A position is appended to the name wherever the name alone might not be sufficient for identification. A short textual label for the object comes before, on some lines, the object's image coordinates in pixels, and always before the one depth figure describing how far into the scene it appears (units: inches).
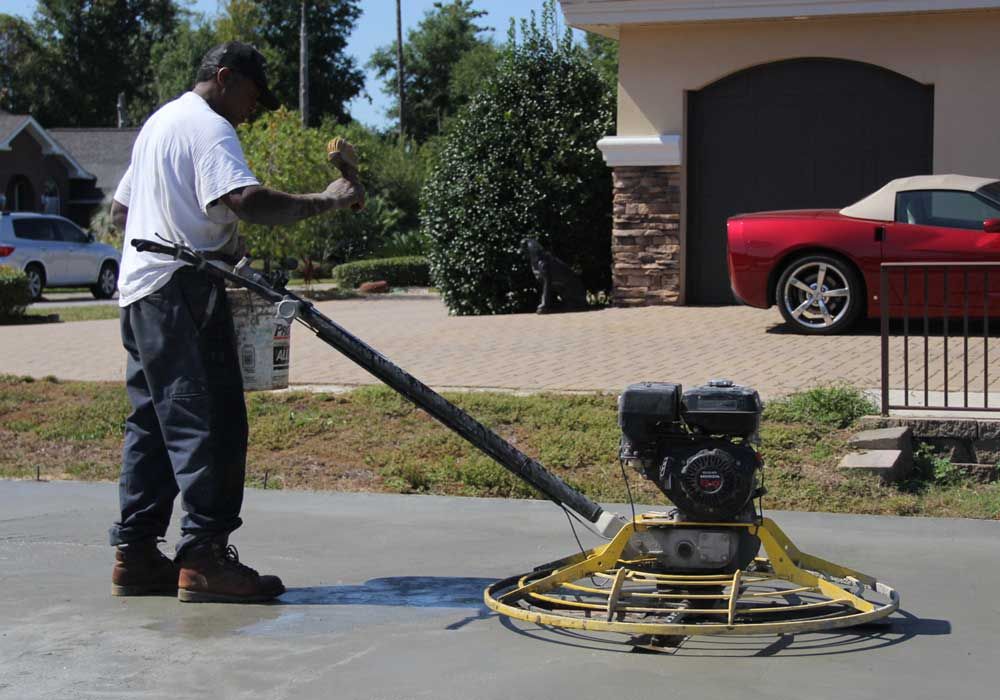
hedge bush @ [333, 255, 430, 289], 1080.2
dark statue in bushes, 610.2
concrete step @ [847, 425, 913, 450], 319.0
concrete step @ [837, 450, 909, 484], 305.1
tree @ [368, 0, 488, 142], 2581.2
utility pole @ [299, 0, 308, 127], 1980.8
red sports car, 493.0
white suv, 1020.5
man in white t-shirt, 203.2
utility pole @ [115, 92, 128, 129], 2520.7
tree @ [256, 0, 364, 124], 2474.2
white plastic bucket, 211.9
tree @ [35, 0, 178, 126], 2775.6
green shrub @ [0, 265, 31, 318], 757.9
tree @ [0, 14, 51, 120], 2691.9
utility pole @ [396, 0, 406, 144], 2266.2
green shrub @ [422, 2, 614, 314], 655.1
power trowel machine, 191.0
